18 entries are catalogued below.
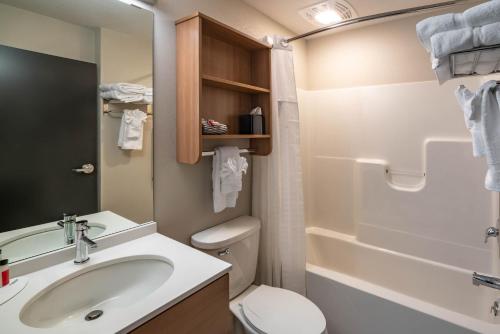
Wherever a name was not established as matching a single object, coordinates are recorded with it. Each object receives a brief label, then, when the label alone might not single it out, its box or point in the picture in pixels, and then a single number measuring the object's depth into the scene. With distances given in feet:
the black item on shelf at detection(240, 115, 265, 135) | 5.67
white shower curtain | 5.99
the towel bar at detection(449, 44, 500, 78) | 2.72
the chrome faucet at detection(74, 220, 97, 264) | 3.53
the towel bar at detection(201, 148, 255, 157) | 4.81
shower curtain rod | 4.41
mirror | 3.25
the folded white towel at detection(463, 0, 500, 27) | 2.51
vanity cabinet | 2.70
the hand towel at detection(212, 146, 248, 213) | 5.10
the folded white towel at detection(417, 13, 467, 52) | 2.77
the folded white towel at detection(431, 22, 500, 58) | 2.56
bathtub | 4.66
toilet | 4.39
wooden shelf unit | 4.42
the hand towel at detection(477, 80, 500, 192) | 2.76
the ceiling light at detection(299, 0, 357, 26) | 5.99
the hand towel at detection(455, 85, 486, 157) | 2.95
